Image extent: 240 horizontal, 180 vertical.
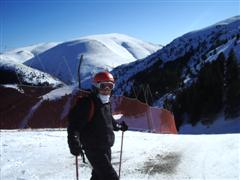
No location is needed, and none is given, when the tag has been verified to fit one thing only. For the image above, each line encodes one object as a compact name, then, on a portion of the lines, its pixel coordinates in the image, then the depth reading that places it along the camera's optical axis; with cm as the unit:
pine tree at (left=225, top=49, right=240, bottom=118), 3859
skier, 393
